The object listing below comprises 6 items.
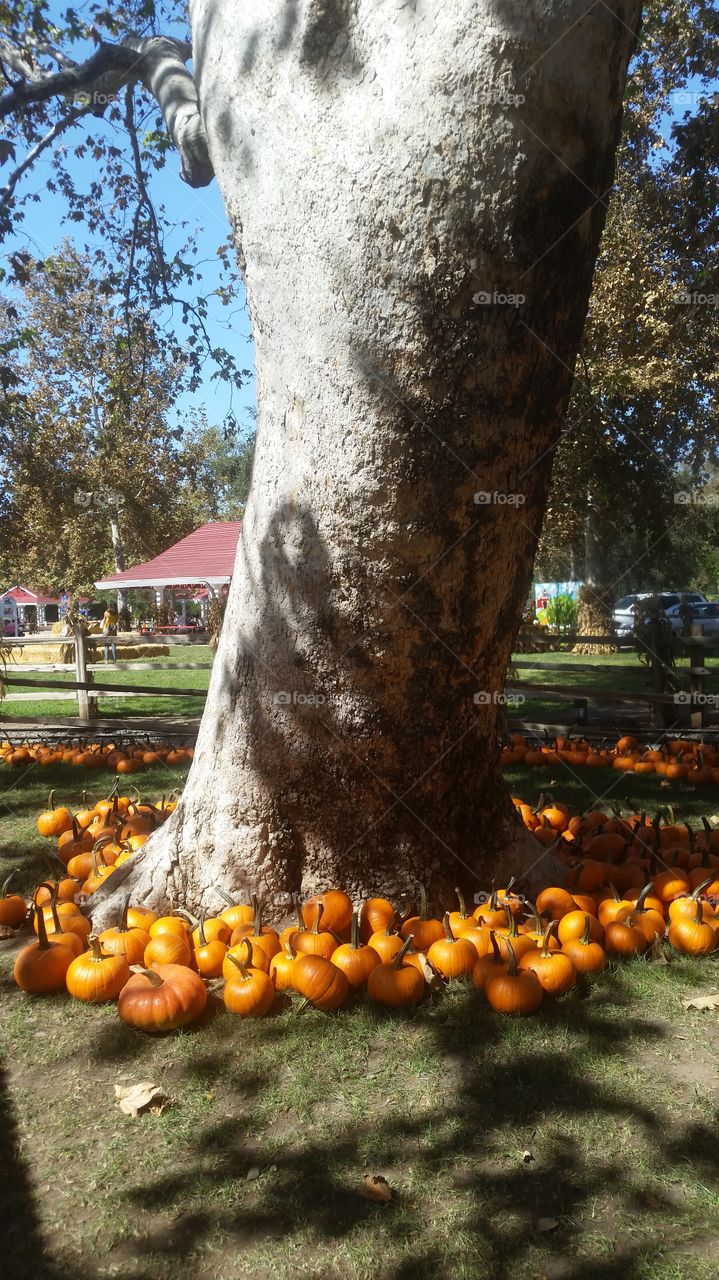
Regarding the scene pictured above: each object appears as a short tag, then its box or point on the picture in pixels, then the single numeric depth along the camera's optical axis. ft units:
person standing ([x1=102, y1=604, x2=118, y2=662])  71.92
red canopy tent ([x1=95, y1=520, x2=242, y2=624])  71.61
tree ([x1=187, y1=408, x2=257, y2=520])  118.73
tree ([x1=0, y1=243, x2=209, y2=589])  91.66
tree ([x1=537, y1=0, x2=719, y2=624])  38.60
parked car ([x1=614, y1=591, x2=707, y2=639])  87.81
